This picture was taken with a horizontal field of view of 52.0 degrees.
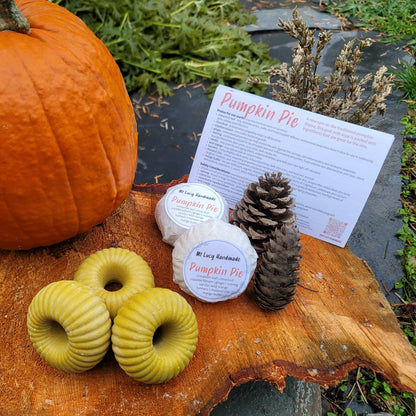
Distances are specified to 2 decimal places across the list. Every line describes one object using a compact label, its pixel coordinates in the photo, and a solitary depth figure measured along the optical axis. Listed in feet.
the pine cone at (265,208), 1.56
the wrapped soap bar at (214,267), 1.40
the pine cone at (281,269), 1.36
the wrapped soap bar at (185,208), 1.57
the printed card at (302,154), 1.60
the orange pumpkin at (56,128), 1.20
